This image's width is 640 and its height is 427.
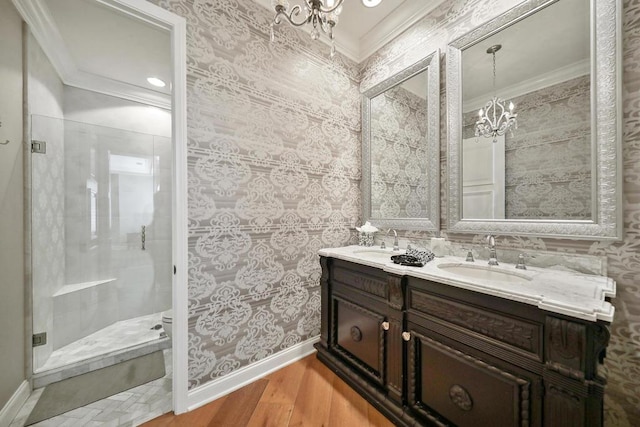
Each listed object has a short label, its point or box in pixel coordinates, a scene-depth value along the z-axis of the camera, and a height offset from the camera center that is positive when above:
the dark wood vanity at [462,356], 0.80 -0.65
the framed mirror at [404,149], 1.72 +0.53
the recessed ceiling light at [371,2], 1.71 +1.55
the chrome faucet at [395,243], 1.89 -0.26
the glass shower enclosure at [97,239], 1.89 -0.28
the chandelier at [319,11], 1.06 +0.96
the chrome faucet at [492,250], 1.33 -0.22
